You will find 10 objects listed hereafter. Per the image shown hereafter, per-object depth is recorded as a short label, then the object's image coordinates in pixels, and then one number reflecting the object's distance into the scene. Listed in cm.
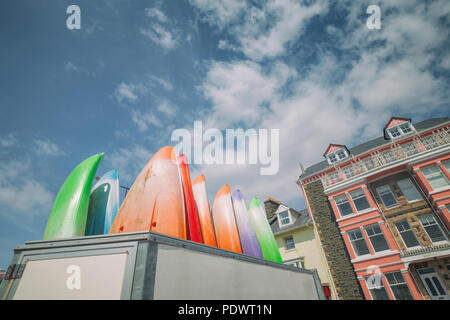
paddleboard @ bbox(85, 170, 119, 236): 426
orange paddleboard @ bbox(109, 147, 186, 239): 339
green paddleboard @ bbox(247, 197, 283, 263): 561
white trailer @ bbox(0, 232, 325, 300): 203
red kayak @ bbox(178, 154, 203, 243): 399
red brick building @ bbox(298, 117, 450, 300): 1141
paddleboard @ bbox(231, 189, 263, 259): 511
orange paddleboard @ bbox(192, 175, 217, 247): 449
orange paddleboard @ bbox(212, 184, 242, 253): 483
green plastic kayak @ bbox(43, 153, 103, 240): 343
